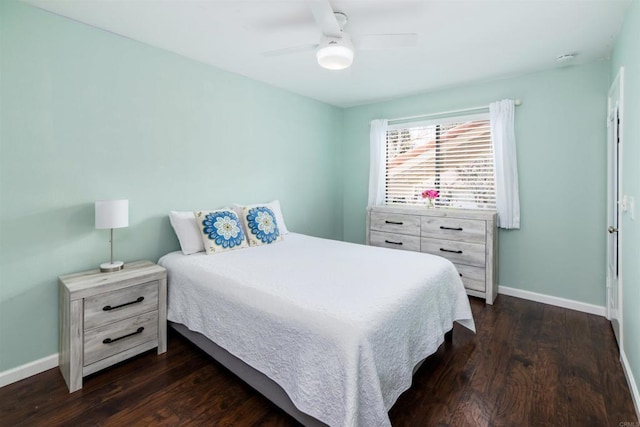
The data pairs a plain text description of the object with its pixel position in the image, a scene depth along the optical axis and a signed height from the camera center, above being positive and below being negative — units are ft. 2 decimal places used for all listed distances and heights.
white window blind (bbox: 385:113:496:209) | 11.66 +2.22
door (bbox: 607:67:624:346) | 7.46 +0.29
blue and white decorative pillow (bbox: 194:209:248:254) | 8.63 -0.48
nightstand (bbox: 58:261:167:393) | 6.22 -2.29
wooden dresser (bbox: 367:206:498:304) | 10.55 -0.86
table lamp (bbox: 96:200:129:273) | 6.97 +0.00
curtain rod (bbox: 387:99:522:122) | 10.76 +4.15
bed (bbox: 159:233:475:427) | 4.38 -1.83
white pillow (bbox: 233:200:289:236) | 11.18 +0.05
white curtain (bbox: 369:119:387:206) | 14.02 +2.49
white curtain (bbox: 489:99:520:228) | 10.83 +1.93
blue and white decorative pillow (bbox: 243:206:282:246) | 9.70 -0.38
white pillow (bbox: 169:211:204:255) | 8.57 -0.49
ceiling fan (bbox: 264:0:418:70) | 6.26 +3.75
